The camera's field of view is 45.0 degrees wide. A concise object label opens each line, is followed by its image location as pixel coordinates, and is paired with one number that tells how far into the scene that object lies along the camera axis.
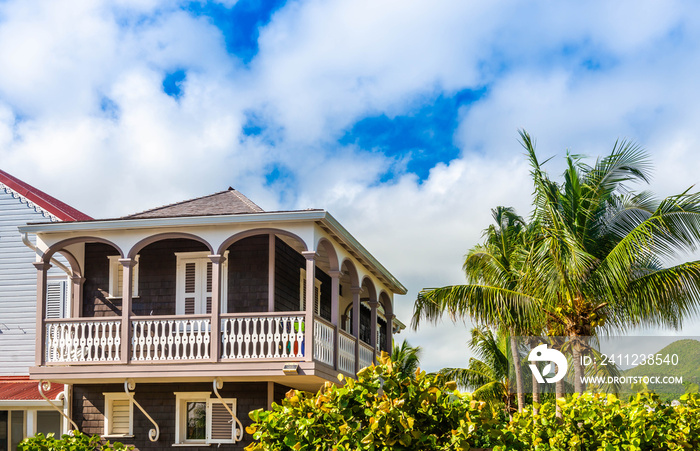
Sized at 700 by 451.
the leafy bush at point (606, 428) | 9.19
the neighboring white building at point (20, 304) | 20.19
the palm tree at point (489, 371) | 35.34
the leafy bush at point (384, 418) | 7.12
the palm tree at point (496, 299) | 20.06
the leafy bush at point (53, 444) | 14.56
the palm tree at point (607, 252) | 17.61
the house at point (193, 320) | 16.36
